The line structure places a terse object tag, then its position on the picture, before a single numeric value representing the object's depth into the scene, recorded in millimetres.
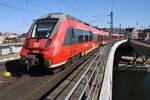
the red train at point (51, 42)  5838
